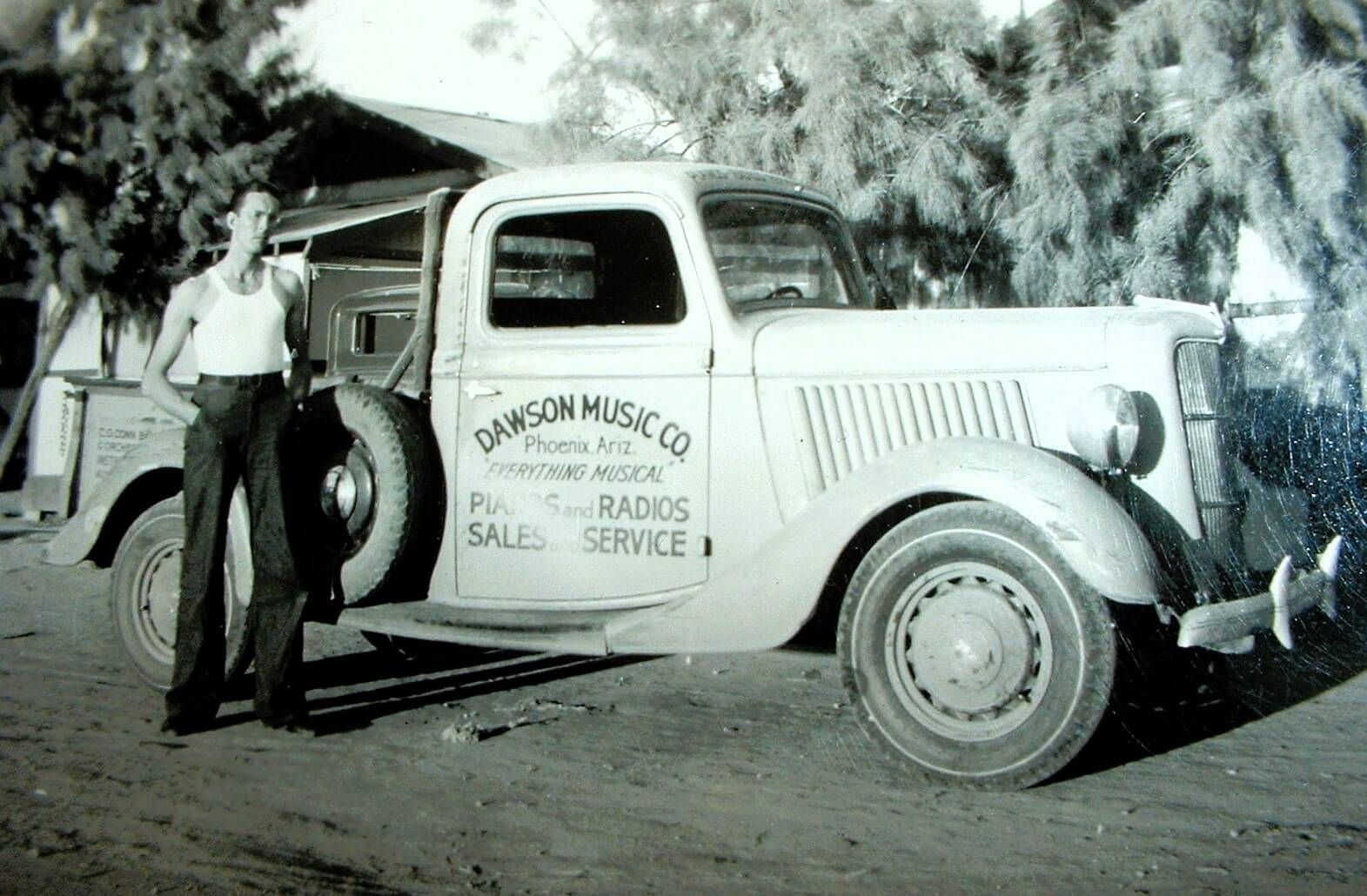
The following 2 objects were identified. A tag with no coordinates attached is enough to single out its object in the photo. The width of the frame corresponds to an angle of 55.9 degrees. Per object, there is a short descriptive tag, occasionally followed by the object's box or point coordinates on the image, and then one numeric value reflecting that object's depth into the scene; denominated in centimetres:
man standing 421
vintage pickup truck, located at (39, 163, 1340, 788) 360
